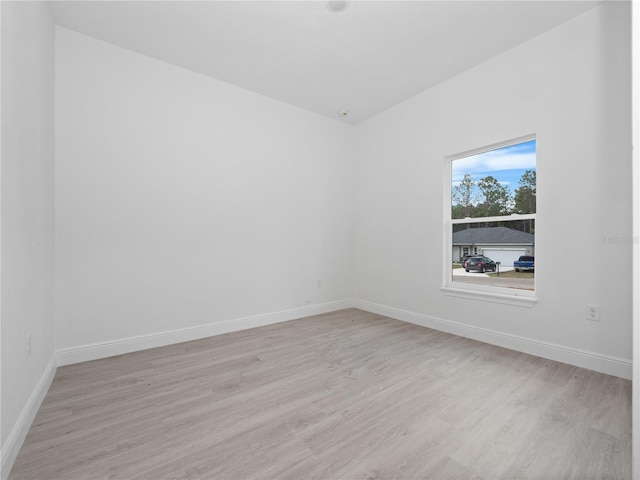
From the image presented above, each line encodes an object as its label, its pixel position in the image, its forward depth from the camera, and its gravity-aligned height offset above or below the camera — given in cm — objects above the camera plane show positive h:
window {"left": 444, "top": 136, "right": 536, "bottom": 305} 288 +16
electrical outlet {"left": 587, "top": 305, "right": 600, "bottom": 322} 234 -62
